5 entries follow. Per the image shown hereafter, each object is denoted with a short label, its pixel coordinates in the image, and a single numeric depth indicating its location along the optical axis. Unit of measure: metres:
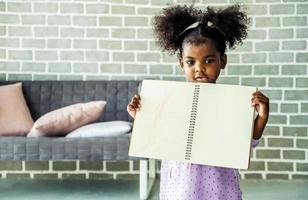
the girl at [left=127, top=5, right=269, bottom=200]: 1.41
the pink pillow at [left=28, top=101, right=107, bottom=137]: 2.65
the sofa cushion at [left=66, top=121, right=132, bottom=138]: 2.60
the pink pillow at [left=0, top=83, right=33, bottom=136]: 2.82
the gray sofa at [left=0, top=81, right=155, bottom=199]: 3.08
